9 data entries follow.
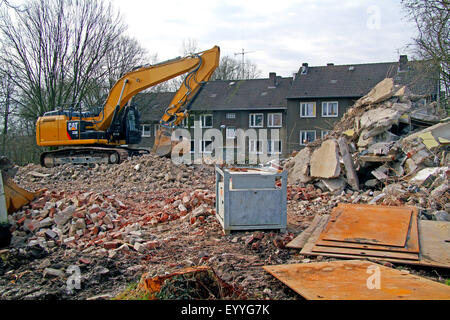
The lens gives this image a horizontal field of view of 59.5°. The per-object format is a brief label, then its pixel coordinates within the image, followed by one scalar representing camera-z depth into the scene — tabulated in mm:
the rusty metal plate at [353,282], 3518
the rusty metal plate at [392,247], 4996
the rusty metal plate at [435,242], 4723
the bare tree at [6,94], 21797
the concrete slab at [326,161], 9594
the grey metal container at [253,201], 6199
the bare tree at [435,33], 13703
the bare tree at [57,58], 22391
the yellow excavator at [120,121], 14898
